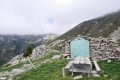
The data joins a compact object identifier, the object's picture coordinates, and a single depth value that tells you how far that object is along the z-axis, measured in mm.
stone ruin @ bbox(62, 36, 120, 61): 9573
